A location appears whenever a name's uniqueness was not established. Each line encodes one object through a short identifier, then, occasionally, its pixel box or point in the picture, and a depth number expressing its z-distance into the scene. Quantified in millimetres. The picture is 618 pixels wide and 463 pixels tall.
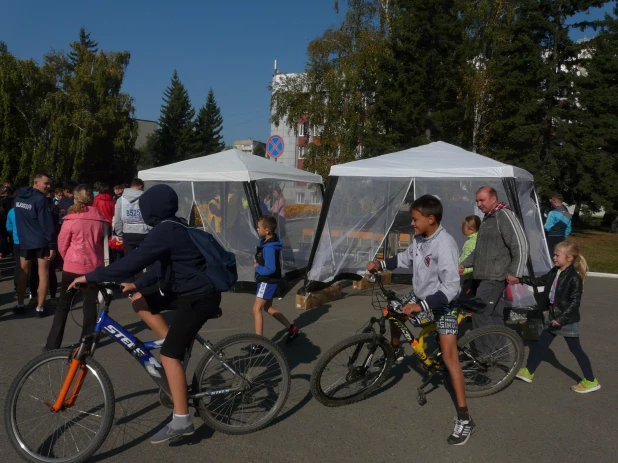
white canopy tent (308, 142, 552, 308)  9016
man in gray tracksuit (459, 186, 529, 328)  5336
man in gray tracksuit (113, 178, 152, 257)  8539
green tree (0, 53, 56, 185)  34156
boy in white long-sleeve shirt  3961
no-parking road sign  12664
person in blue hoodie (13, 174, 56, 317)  7117
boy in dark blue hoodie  3551
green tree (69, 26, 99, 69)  40625
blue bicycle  3420
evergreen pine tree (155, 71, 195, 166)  54094
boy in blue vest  5754
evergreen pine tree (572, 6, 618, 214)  26906
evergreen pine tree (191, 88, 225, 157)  54500
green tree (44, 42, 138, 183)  37250
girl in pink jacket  5699
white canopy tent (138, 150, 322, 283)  9719
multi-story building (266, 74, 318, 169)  30469
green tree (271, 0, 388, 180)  27984
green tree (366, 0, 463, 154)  25312
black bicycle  4328
